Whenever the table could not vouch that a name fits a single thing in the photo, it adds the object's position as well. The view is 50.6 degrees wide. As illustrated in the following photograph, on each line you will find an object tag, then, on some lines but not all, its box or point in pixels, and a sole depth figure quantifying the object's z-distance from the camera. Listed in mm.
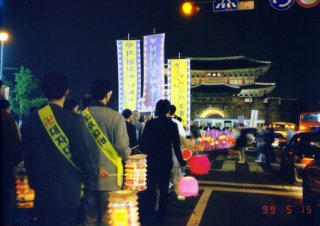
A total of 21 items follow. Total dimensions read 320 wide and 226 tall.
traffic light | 10883
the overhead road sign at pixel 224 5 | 10734
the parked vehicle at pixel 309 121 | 27275
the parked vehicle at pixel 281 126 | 25125
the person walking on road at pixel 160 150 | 5703
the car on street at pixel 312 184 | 6324
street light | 14738
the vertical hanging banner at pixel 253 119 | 31059
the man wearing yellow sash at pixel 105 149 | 3865
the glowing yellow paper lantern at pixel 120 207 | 3592
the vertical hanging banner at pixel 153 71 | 15680
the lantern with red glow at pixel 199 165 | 11391
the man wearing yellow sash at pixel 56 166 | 2900
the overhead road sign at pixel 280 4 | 10530
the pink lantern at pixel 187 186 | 7863
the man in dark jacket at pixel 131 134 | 6758
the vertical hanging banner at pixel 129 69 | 15273
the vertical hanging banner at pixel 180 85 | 16812
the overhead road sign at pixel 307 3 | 10002
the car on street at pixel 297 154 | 9477
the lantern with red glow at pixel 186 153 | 7859
